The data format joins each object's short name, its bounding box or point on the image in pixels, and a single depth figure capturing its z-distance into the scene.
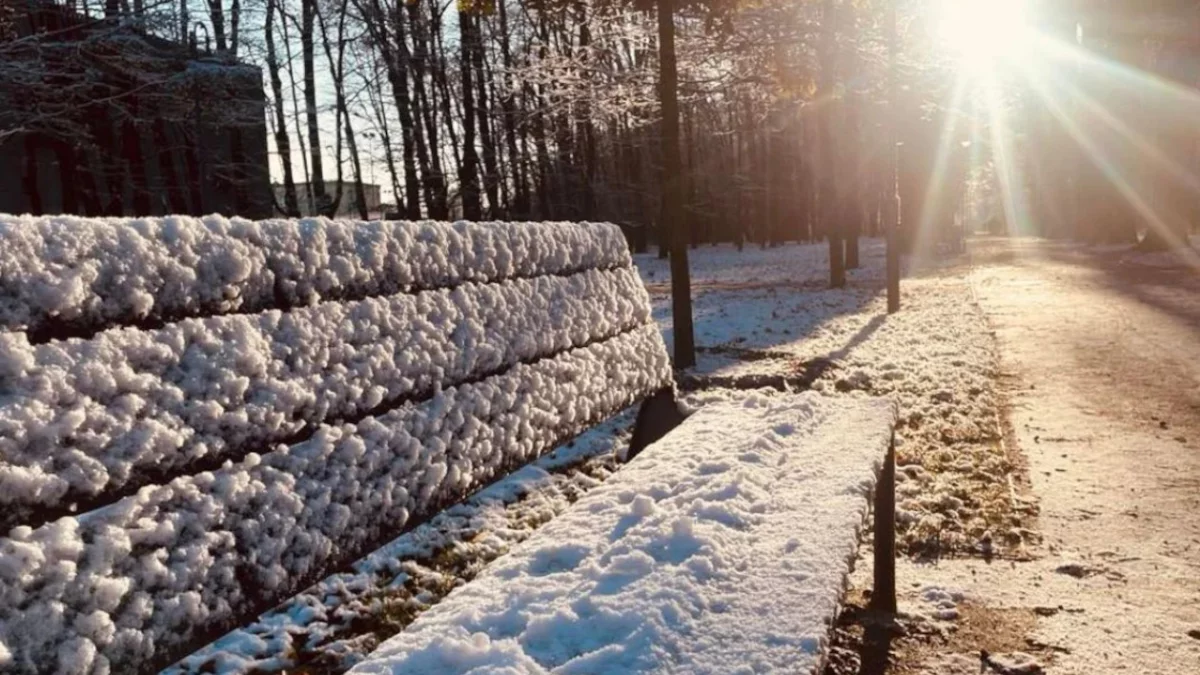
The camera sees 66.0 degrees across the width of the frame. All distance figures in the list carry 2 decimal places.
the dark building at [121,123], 11.39
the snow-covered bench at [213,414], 1.32
